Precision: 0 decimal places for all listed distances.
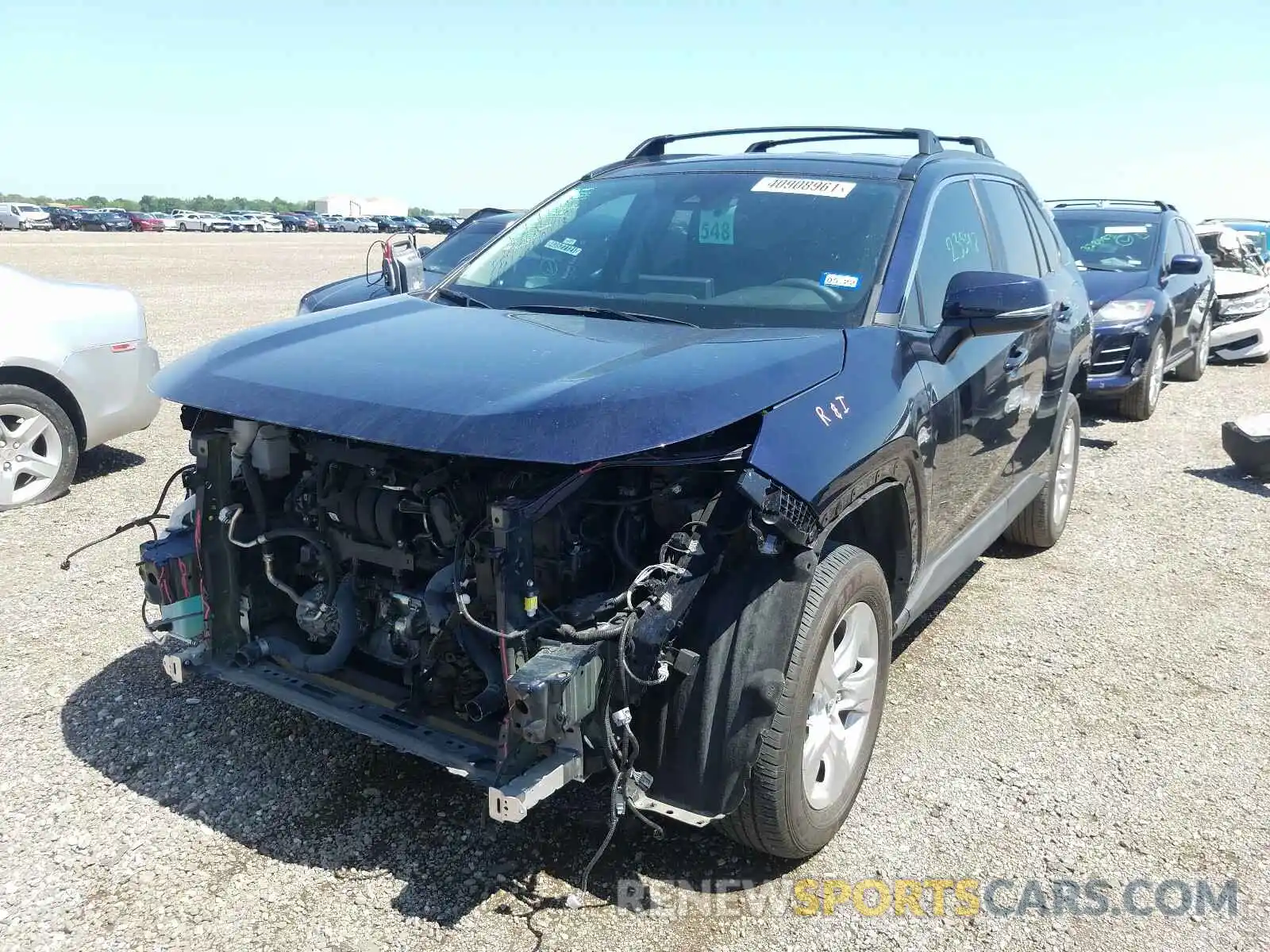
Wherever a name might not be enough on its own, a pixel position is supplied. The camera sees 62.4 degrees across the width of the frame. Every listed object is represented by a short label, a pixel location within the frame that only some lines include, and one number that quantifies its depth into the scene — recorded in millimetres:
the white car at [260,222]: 73750
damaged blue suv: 2529
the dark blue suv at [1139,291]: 9227
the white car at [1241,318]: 13414
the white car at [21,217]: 56750
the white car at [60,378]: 6078
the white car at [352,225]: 79125
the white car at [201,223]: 70062
